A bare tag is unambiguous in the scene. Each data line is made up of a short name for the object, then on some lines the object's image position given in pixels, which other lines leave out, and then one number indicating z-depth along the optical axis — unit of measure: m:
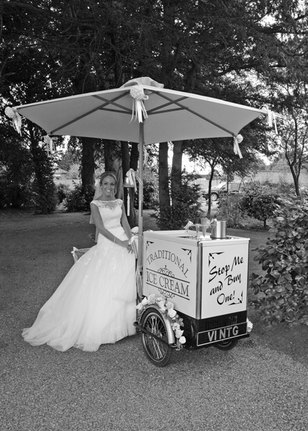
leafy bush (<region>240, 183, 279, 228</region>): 12.80
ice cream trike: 3.25
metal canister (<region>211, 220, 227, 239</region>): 3.43
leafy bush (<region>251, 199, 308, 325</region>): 4.12
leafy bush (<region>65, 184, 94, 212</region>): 18.81
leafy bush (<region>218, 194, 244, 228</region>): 13.48
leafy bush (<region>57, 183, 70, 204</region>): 21.80
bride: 3.90
